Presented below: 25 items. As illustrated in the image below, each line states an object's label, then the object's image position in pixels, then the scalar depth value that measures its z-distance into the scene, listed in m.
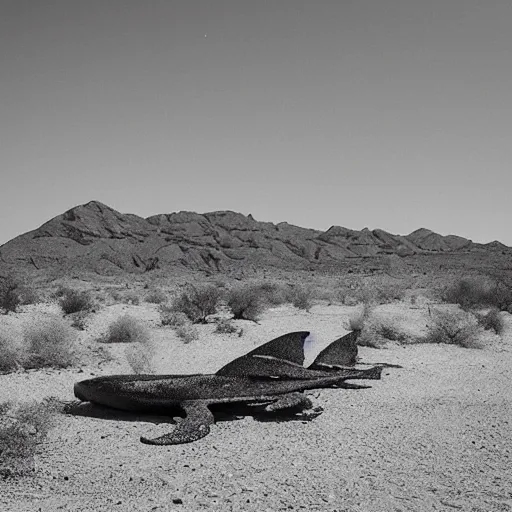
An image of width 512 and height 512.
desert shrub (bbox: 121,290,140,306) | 20.64
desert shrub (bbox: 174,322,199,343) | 12.86
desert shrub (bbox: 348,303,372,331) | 14.27
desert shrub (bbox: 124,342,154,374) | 9.48
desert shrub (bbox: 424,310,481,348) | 12.59
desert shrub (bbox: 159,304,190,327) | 15.08
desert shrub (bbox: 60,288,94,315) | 16.06
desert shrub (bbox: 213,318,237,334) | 14.08
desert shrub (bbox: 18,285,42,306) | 17.66
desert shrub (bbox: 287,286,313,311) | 20.39
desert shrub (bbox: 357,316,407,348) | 12.53
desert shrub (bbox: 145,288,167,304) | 21.41
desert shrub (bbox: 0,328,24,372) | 9.08
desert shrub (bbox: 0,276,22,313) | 15.36
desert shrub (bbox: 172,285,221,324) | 16.24
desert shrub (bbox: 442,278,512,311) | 19.41
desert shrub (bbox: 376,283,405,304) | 23.64
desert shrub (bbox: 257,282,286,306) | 20.90
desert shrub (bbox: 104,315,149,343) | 12.41
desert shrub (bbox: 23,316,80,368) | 9.45
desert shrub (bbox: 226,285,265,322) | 16.48
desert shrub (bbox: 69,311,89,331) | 13.80
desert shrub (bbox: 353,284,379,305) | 22.83
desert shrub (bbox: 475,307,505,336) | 14.38
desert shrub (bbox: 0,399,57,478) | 4.86
